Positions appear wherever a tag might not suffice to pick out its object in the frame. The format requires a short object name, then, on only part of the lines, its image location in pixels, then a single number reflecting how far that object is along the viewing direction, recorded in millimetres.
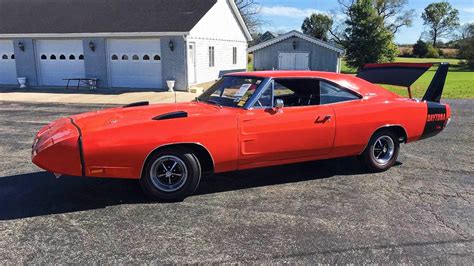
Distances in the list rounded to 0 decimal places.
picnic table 18372
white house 17891
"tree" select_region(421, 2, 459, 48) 99625
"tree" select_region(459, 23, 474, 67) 52484
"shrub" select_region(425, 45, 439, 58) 67750
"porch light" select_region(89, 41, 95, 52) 18438
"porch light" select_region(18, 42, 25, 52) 19352
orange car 4223
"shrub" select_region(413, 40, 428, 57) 68562
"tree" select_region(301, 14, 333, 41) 62094
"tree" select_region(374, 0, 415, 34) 55656
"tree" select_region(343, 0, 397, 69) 37625
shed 28547
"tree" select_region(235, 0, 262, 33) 44850
